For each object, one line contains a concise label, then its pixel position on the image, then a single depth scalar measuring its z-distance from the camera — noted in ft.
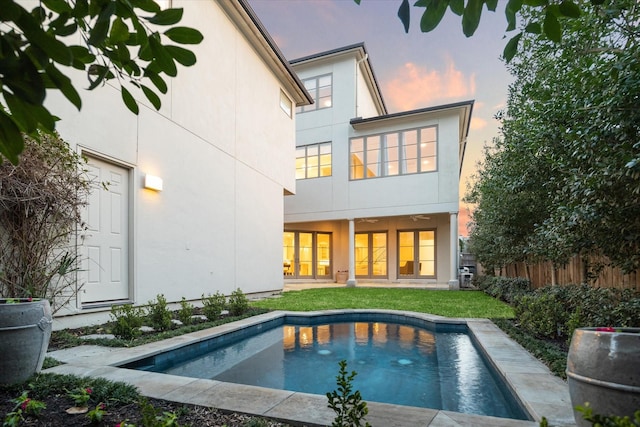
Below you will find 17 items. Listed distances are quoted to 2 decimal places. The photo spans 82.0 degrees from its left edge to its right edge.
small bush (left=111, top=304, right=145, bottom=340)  15.70
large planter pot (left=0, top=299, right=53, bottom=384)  9.52
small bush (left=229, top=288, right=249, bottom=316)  23.11
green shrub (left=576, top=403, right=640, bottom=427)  3.10
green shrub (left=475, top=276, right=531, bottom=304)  28.21
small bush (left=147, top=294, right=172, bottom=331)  17.66
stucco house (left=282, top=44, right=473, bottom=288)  45.78
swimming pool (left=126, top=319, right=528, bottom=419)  11.49
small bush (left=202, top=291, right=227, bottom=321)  21.11
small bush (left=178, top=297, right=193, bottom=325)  19.10
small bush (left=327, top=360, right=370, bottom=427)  4.72
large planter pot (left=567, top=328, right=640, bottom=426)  6.00
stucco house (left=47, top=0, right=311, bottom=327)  18.47
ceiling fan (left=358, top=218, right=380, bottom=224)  52.59
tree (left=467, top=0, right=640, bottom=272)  9.72
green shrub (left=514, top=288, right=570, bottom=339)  15.44
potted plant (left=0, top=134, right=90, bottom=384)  13.98
